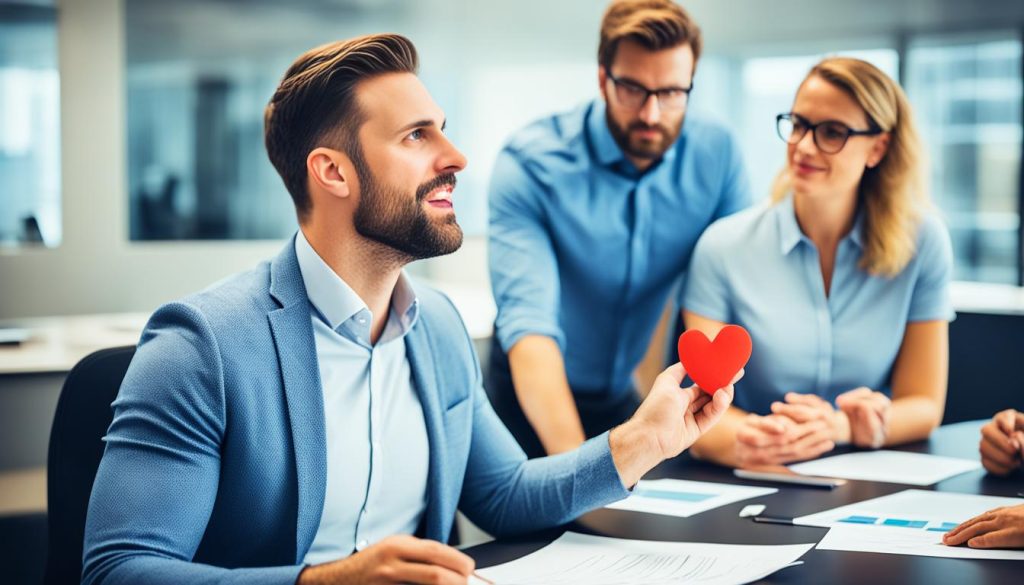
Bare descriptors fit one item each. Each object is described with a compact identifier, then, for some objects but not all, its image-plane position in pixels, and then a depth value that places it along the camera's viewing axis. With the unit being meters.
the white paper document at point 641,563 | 1.32
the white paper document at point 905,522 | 1.44
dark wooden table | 1.33
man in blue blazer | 1.34
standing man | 2.33
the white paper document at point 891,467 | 1.89
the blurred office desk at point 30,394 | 3.06
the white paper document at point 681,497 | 1.67
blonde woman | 2.30
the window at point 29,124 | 4.52
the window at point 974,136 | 5.09
